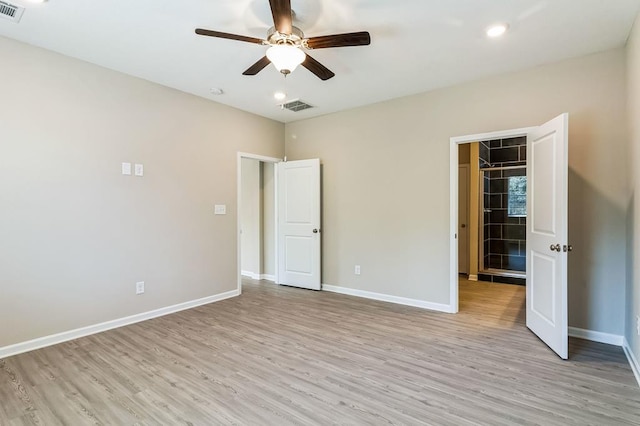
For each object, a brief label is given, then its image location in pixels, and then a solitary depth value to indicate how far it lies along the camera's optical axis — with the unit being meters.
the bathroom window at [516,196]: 6.36
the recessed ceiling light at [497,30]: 2.64
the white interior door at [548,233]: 2.71
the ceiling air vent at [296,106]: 4.53
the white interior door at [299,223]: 5.09
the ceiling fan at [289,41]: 2.26
